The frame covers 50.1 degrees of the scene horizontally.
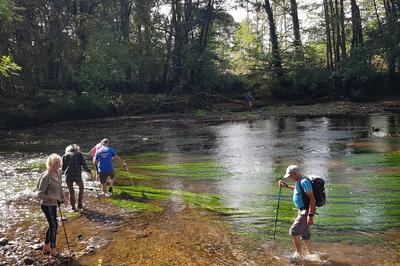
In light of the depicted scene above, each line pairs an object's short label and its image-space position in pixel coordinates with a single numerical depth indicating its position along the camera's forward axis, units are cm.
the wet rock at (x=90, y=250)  848
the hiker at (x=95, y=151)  1337
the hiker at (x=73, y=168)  1134
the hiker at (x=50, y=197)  827
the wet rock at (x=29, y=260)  796
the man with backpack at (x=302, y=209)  771
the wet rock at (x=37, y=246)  866
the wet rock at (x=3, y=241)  894
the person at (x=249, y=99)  3862
